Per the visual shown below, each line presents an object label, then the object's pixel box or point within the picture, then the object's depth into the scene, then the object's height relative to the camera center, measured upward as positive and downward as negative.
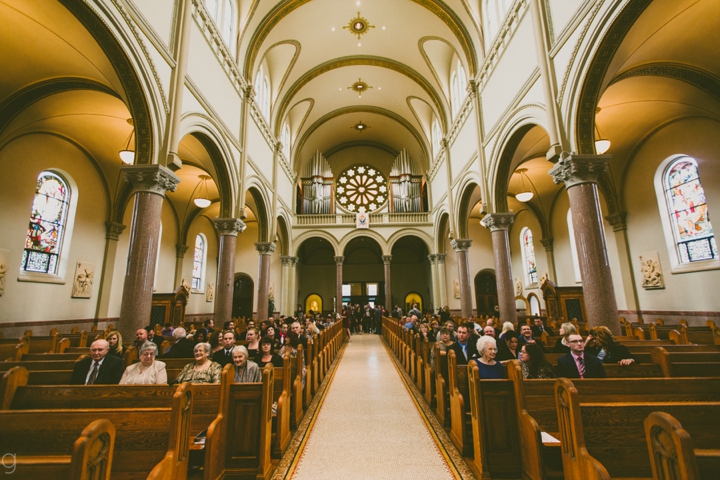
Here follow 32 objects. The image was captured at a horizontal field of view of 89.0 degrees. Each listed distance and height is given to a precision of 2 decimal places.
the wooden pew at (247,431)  3.11 -0.99
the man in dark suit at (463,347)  4.90 -0.49
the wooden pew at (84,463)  1.48 -0.61
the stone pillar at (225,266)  9.89 +1.34
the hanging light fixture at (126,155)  8.91 +3.89
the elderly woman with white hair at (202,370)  3.81 -0.57
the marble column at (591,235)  5.89 +1.21
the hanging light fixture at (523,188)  12.88 +4.99
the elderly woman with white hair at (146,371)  3.70 -0.55
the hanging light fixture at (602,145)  8.05 +3.56
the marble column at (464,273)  13.09 +1.36
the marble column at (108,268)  11.56 +1.55
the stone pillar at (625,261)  11.38 +1.48
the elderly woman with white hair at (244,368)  3.84 -0.56
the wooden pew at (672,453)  1.45 -0.60
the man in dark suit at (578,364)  3.54 -0.53
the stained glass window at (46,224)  9.38 +2.47
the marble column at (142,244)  6.05 +1.23
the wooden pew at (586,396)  2.80 -0.67
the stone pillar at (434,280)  18.38 +1.59
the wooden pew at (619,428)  2.22 -0.74
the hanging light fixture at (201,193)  13.12 +5.22
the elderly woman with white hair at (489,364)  3.78 -0.55
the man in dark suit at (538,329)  7.42 -0.38
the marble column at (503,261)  9.58 +1.32
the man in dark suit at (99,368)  3.70 -0.52
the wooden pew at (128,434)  2.19 -0.71
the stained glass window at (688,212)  9.12 +2.44
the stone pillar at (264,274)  13.32 +1.48
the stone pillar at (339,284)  18.61 +1.44
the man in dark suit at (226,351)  4.43 -0.44
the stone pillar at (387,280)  18.56 +1.63
